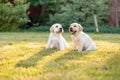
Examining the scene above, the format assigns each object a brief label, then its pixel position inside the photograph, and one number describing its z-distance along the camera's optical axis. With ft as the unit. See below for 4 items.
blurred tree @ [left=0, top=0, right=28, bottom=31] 56.44
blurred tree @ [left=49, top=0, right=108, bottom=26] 59.10
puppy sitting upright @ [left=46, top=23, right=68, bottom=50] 26.97
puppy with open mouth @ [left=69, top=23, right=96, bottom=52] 25.67
